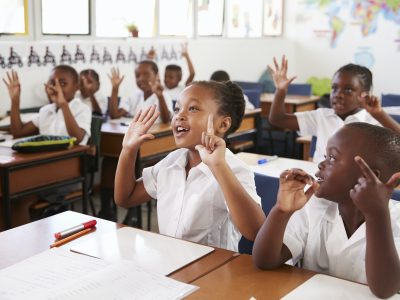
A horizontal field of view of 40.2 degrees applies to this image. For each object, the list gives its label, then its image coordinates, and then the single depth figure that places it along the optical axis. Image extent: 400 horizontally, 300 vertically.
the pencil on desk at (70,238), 1.43
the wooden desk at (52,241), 1.28
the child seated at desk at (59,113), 3.36
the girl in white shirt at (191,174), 1.60
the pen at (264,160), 2.79
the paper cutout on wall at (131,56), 5.21
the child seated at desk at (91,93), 4.55
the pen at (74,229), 1.48
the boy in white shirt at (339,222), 1.13
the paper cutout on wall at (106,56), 4.95
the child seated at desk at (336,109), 2.83
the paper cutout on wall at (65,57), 4.57
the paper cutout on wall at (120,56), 5.08
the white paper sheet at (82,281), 1.12
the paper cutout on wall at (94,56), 4.83
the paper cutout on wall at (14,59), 4.17
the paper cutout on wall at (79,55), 4.69
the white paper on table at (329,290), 1.13
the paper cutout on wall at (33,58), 4.32
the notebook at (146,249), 1.31
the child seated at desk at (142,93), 4.29
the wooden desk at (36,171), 2.69
